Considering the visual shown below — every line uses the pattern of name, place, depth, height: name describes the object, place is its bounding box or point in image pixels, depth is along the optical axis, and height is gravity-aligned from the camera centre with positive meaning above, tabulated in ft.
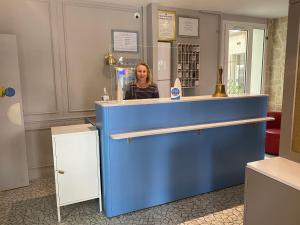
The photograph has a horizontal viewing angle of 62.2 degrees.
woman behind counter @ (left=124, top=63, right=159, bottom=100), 10.23 -0.29
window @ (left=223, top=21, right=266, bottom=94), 15.93 +1.38
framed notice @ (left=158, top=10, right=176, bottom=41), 12.76 +2.82
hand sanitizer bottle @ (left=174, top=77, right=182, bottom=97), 8.39 -0.17
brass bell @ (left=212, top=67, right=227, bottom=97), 9.33 -0.39
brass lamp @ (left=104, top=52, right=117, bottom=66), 11.74 +1.00
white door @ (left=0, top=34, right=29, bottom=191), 9.57 -1.78
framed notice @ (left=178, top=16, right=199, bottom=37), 13.38 +2.90
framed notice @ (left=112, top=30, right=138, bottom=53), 12.05 +1.93
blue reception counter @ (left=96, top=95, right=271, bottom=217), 7.68 -2.27
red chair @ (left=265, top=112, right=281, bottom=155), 13.19 -3.03
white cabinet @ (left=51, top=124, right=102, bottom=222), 7.52 -2.59
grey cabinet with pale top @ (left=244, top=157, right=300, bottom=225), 4.20 -2.03
